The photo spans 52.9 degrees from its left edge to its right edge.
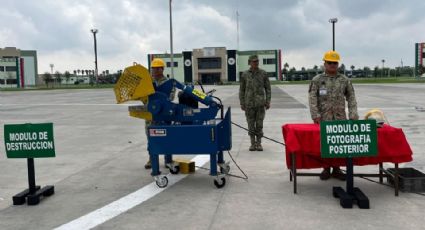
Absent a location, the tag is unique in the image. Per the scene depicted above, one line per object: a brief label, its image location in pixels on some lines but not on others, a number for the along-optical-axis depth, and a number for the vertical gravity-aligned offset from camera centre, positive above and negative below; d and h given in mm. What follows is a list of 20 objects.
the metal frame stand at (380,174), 5516 -1225
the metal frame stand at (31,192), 5504 -1329
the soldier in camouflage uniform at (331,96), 6180 -149
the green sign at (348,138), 5109 -633
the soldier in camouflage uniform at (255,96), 8844 -173
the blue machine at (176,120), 5875 -458
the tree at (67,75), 142250 +5605
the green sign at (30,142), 5707 -657
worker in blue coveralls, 7098 +314
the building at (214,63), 109812 +6599
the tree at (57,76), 127838 +4809
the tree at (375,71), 139000 +4472
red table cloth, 5391 -732
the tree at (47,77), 106675 +3883
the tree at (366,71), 152100 +4915
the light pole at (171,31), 35262 +4927
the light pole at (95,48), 78944 +9311
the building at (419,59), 106231 +6386
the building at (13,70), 114438 +6256
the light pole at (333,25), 60312 +8866
